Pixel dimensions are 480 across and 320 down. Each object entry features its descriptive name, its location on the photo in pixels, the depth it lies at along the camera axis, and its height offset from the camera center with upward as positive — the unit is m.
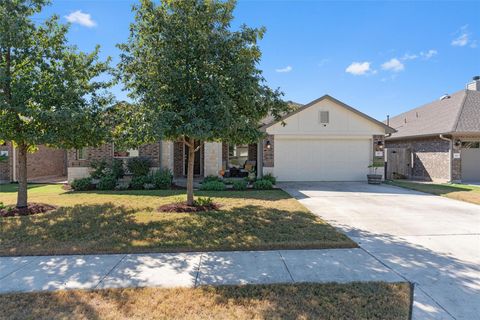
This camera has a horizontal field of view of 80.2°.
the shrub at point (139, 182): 12.99 -1.10
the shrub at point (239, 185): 12.78 -1.20
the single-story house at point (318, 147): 15.05 +0.64
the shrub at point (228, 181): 13.86 -1.12
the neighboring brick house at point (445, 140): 15.30 +1.12
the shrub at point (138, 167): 13.85 -0.44
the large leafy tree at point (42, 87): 7.07 +1.86
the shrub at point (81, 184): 12.77 -1.18
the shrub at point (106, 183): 12.73 -1.14
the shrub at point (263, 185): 12.82 -1.19
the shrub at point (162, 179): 12.95 -0.96
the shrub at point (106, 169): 13.64 -0.54
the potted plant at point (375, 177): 14.45 -0.91
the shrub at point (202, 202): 8.63 -1.36
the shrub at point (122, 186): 13.01 -1.29
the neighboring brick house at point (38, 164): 16.39 -0.43
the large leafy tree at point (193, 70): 6.76 +2.20
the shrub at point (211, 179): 13.75 -1.01
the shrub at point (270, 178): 13.56 -0.94
